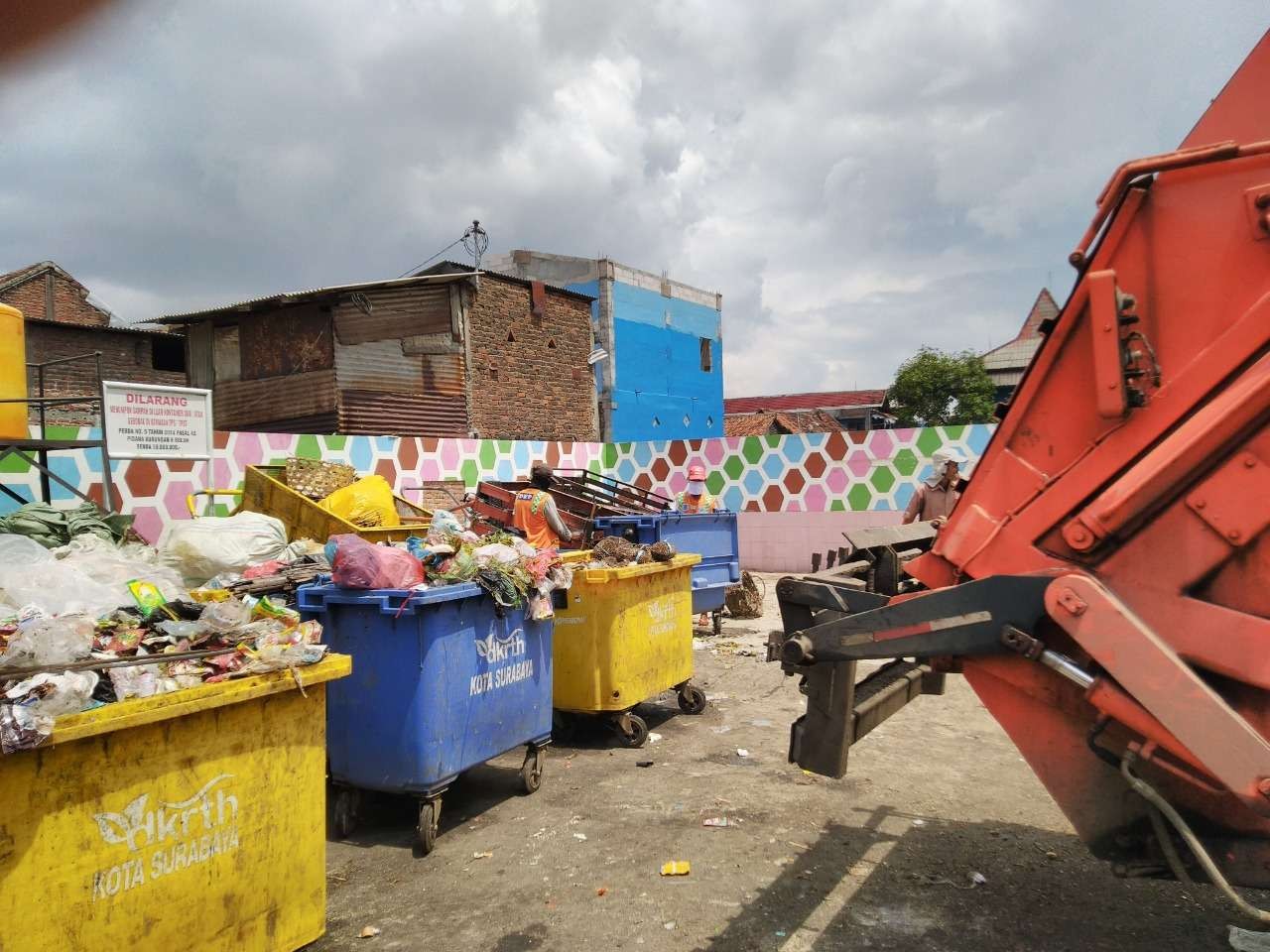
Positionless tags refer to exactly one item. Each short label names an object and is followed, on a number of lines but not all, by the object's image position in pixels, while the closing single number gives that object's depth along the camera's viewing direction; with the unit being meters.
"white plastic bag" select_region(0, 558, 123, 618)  3.57
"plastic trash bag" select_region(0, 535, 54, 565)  4.82
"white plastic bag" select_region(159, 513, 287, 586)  5.78
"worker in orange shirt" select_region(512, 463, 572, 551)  7.30
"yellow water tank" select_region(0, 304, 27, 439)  6.26
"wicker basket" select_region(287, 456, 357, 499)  8.72
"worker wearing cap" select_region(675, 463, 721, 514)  10.31
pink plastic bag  4.25
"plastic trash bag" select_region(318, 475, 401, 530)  8.03
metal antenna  23.70
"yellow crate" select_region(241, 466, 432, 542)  7.59
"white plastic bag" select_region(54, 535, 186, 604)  4.38
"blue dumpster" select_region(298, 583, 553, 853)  4.20
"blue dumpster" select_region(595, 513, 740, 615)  8.73
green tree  29.77
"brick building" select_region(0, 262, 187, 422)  18.19
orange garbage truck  2.40
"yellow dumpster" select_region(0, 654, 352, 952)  2.34
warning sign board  6.96
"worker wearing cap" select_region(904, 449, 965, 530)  7.20
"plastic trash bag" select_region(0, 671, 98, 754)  2.24
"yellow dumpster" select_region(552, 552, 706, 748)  5.69
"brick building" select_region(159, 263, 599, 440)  17.22
